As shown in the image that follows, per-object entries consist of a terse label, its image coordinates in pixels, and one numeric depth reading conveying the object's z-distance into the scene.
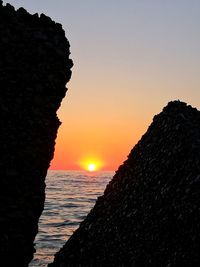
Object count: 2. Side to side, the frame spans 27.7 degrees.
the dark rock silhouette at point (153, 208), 11.17
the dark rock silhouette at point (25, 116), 9.42
